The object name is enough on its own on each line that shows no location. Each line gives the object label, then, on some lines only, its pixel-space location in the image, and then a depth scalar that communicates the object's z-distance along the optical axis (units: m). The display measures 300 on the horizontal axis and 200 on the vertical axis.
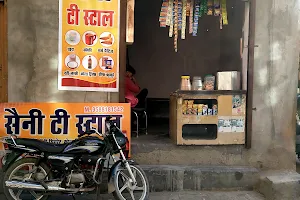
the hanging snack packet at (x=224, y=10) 5.92
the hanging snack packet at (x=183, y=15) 5.88
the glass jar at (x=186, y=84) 5.80
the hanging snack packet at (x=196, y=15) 5.94
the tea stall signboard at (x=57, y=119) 5.26
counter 5.68
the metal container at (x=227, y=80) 5.80
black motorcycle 4.52
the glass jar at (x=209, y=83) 5.80
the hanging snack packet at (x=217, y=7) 5.93
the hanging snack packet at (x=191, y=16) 5.90
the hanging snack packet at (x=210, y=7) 5.95
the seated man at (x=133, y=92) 6.72
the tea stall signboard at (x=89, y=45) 5.39
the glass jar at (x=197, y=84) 5.80
